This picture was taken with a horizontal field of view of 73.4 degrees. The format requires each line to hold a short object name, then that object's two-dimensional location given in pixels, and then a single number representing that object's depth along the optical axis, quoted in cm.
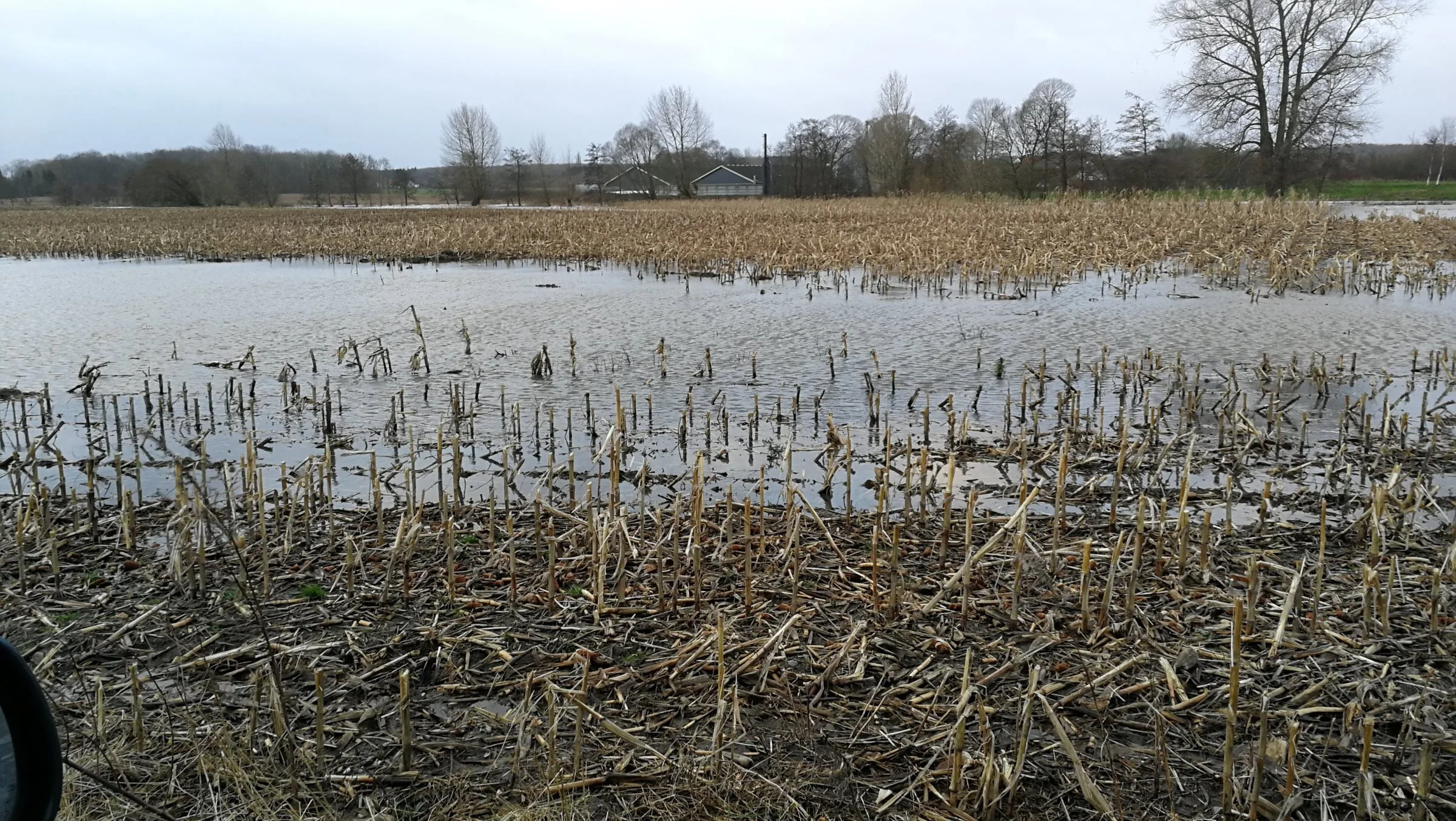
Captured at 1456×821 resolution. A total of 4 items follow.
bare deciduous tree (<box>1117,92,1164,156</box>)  5328
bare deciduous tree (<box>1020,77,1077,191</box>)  5131
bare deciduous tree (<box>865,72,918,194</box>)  6512
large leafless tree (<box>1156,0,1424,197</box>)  4262
